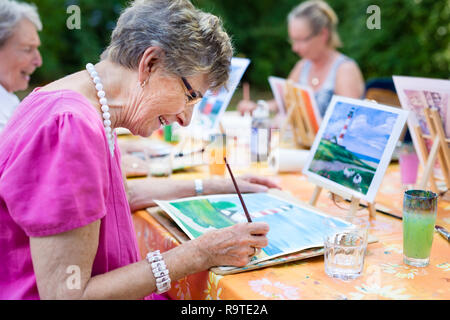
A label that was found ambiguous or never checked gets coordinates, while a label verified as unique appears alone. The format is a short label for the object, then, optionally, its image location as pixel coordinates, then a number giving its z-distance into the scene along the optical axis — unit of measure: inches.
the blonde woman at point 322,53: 133.6
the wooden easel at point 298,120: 100.7
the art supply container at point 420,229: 46.8
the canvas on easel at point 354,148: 56.4
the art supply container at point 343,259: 44.1
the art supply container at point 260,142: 90.8
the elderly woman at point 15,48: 94.3
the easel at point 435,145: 62.7
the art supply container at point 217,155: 80.4
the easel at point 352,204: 58.4
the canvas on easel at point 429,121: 62.5
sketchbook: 47.8
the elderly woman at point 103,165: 38.0
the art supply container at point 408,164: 74.9
